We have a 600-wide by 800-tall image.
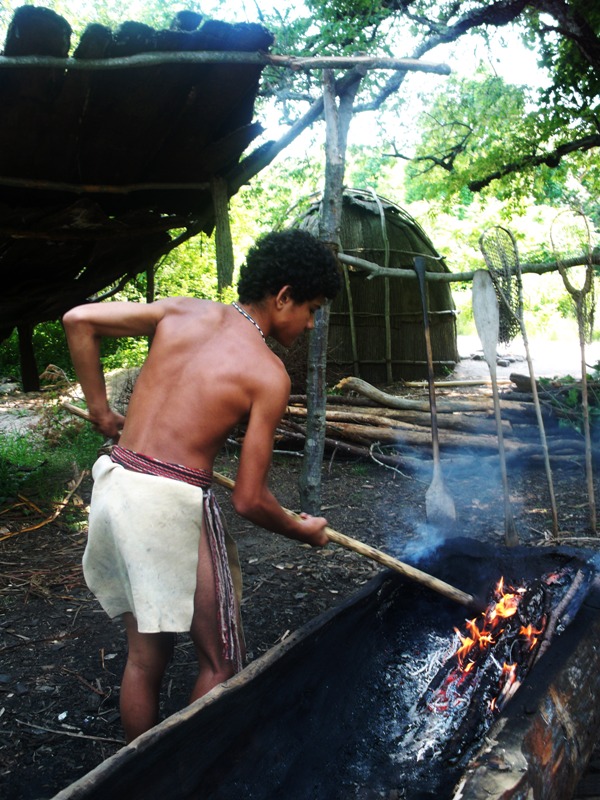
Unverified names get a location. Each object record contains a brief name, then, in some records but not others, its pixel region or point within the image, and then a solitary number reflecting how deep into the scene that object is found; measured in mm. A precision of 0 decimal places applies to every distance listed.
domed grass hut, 11383
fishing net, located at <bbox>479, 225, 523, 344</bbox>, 4281
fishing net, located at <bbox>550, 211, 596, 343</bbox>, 4309
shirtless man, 2008
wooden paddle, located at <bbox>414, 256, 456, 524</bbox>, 4117
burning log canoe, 1697
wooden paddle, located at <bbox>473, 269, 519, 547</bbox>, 4020
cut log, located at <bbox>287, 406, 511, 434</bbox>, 6984
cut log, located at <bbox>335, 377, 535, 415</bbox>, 7441
